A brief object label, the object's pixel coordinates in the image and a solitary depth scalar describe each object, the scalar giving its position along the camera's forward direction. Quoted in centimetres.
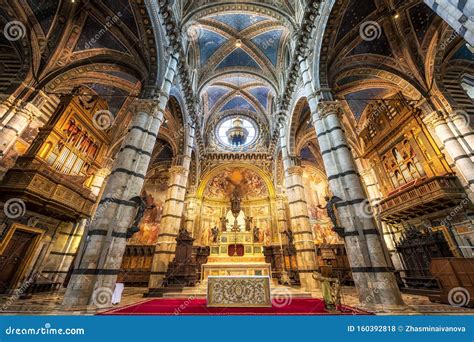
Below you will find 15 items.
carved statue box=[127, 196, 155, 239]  627
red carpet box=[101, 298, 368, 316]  466
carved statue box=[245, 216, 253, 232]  1624
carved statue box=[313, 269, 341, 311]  496
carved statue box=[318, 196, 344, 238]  637
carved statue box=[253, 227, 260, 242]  1577
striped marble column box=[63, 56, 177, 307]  525
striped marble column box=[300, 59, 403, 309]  535
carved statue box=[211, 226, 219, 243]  1549
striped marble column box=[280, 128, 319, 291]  978
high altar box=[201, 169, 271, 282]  1148
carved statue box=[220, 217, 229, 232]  1589
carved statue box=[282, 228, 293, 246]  1344
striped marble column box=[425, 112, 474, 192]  807
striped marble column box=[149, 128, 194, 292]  975
